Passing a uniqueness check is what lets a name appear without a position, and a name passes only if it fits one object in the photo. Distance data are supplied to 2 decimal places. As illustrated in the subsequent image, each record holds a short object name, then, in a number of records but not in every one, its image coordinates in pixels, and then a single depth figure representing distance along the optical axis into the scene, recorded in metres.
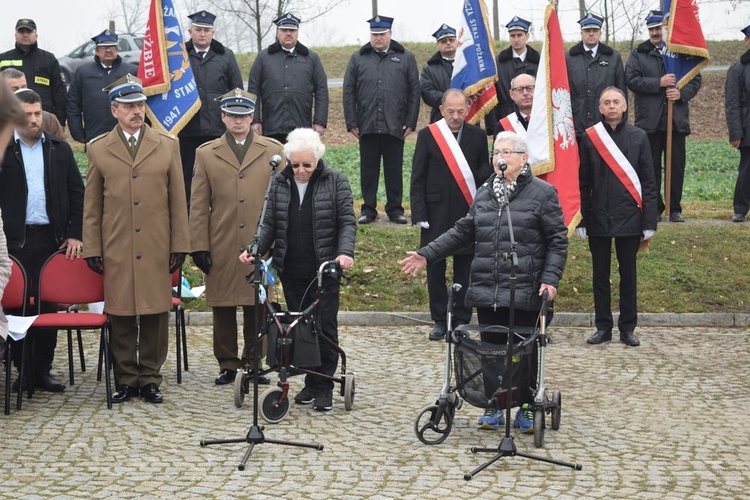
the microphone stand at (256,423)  7.24
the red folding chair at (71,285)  9.03
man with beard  8.94
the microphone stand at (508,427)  6.94
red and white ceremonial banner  10.96
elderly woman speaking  7.73
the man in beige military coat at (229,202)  9.28
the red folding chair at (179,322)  9.43
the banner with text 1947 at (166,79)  12.83
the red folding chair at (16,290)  9.02
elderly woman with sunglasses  8.41
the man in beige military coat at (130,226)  8.88
